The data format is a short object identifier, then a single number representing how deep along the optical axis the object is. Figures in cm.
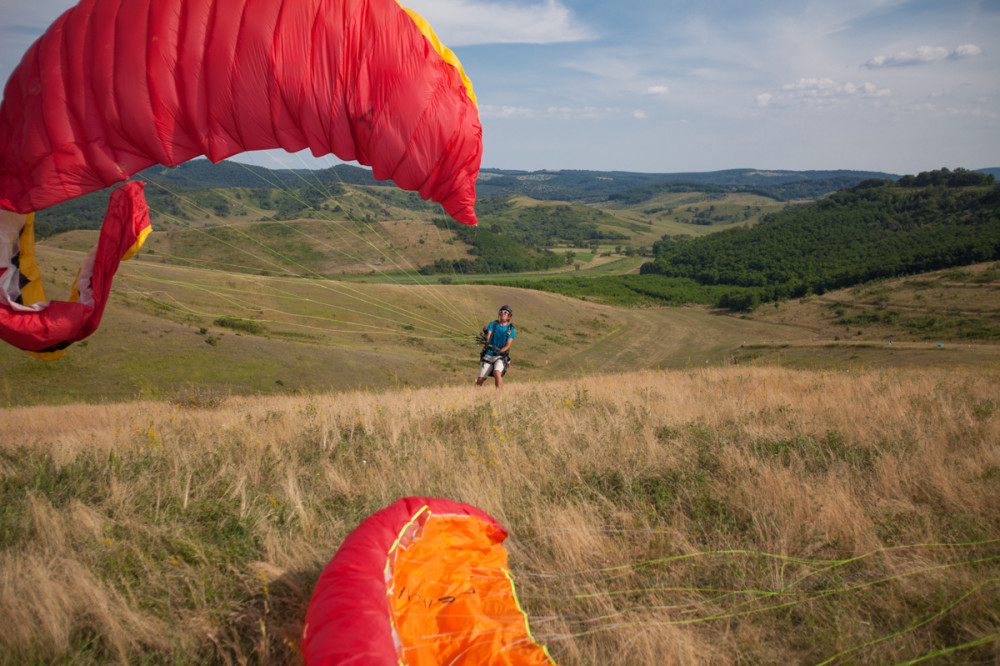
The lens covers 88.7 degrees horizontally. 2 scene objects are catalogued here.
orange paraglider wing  183
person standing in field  898
